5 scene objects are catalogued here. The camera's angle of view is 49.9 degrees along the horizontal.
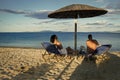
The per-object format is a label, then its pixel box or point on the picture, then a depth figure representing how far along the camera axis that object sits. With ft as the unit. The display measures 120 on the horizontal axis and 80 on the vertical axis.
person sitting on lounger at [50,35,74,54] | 16.77
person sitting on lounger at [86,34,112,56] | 14.86
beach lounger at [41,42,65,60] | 15.80
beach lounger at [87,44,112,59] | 14.70
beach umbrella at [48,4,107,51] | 14.59
